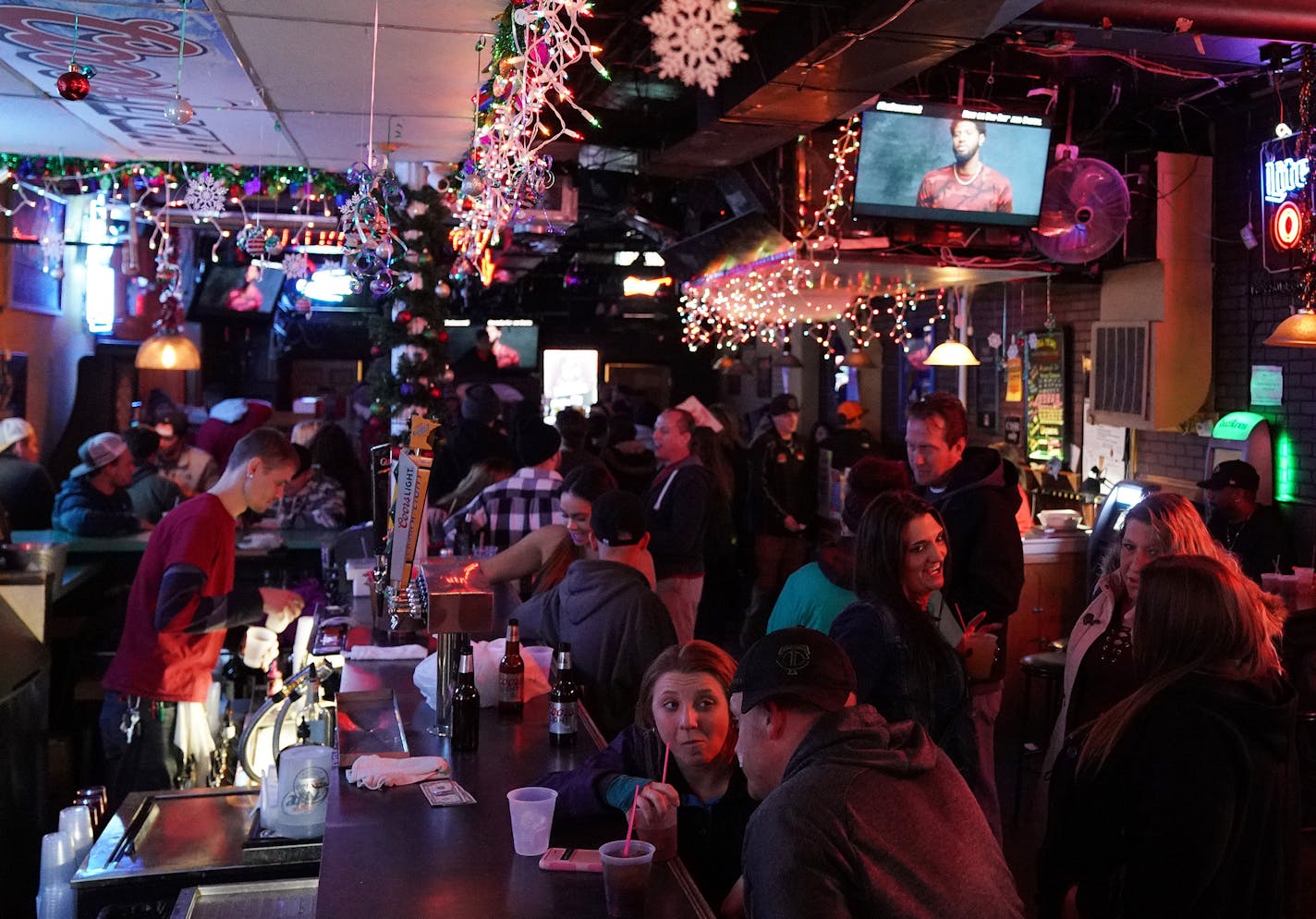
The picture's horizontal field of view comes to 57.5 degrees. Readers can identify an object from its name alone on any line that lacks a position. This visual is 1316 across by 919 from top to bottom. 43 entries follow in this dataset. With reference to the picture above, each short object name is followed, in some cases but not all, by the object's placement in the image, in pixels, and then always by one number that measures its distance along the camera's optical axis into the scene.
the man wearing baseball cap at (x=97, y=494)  6.82
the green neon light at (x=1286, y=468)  6.90
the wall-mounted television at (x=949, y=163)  6.63
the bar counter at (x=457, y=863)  2.06
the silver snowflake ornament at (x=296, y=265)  5.97
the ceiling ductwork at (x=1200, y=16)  4.83
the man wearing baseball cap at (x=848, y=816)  1.74
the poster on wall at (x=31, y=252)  8.62
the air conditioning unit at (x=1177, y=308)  7.61
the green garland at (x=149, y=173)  7.43
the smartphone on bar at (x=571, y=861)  2.21
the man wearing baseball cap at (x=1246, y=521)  6.43
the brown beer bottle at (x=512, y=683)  3.25
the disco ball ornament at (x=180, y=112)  3.64
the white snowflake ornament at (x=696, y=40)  3.65
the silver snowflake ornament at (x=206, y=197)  5.62
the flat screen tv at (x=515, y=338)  19.97
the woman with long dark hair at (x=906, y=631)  2.94
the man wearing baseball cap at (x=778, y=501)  8.86
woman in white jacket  3.46
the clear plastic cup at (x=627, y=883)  2.05
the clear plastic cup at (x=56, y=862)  2.71
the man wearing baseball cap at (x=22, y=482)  7.21
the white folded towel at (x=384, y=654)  3.88
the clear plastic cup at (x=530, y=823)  2.27
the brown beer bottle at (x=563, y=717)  3.00
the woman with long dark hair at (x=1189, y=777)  2.41
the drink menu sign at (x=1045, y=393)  9.09
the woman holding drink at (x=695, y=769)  2.55
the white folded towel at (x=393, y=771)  2.61
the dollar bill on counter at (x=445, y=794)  2.54
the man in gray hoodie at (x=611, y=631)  3.54
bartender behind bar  4.14
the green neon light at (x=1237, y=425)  7.17
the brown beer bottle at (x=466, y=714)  2.91
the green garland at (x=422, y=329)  7.49
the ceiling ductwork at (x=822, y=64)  4.53
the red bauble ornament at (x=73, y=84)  3.21
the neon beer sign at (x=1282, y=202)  6.59
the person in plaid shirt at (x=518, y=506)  5.93
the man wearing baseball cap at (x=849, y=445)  10.53
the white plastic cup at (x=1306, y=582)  5.54
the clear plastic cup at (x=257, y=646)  4.25
